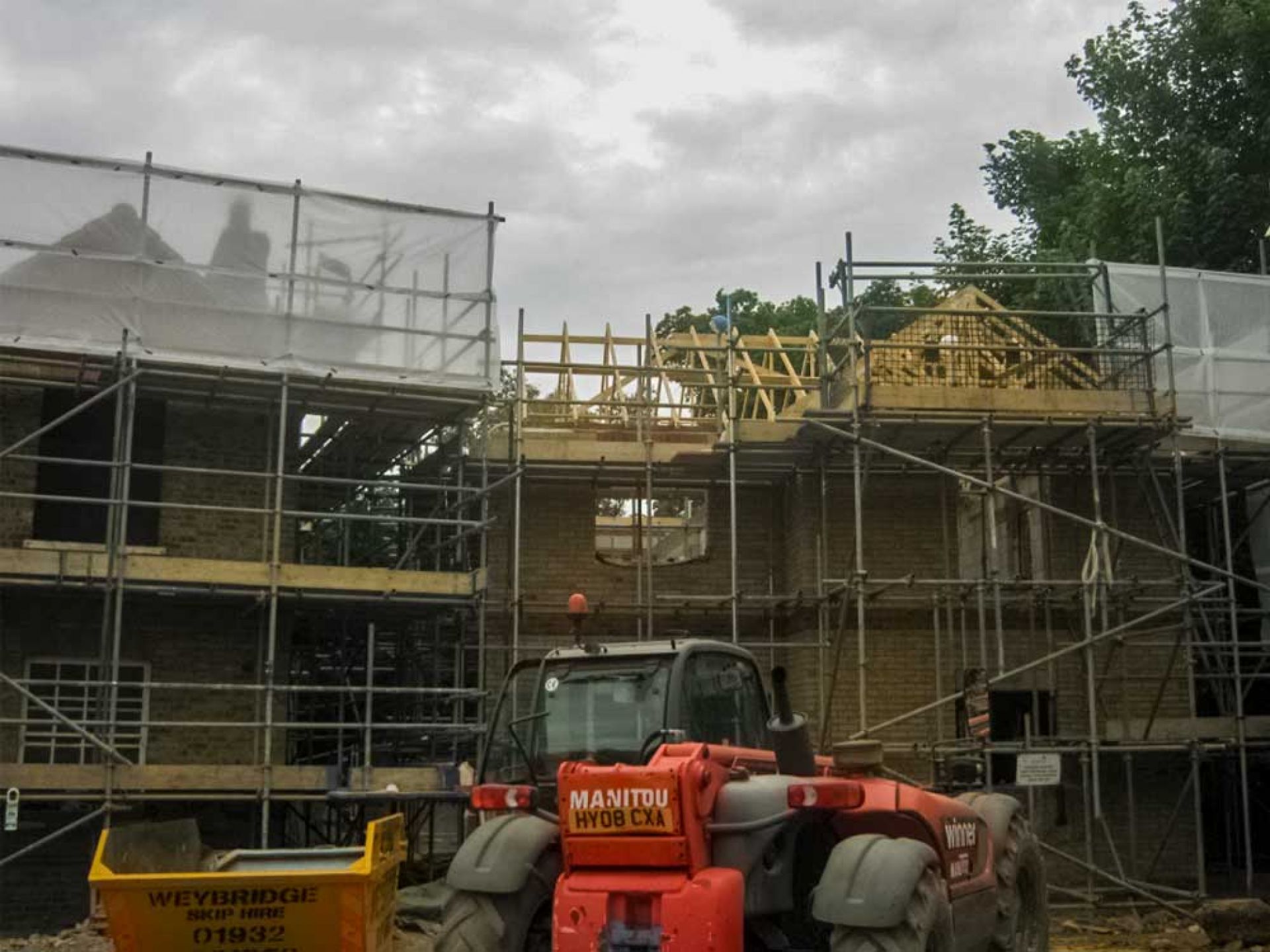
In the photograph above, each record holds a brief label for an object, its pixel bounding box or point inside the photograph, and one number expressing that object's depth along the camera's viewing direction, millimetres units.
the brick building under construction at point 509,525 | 15531
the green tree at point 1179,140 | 24578
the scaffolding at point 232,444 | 15109
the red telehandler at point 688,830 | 7723
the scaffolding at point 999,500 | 16375
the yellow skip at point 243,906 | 9359
